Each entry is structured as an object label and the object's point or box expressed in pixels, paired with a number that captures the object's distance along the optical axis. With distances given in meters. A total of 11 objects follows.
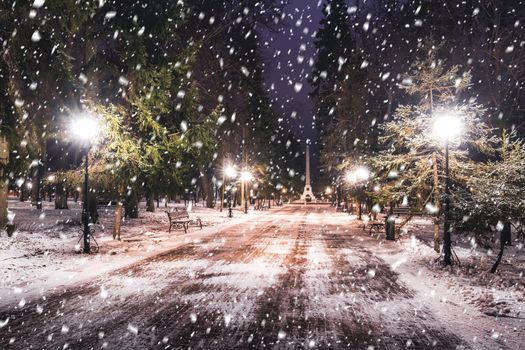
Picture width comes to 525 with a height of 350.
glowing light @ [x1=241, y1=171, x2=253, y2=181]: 37.38
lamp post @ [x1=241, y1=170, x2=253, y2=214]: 37.38
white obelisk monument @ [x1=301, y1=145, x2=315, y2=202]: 80.79
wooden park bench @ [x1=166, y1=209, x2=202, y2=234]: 19.12
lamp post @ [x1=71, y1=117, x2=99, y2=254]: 12.43
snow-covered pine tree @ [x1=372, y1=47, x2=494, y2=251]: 12.83
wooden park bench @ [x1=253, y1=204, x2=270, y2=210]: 48.06
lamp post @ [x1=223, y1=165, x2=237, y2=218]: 35.38
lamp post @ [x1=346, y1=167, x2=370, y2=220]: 23.50
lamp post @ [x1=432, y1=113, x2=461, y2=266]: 10.89
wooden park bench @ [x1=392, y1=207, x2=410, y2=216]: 32.47
